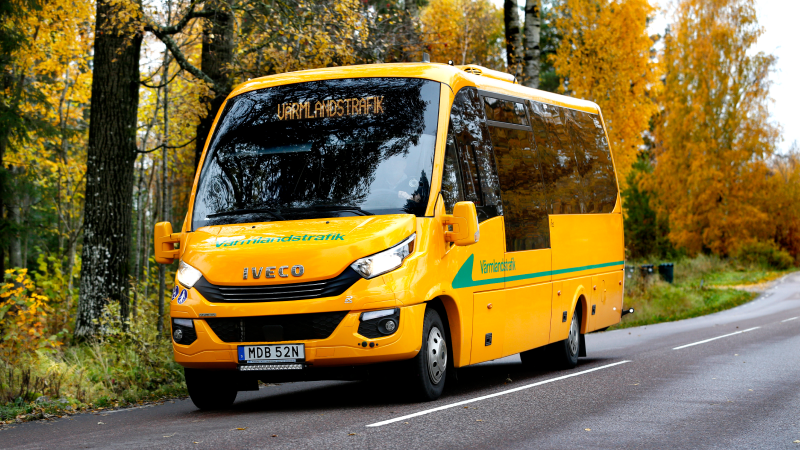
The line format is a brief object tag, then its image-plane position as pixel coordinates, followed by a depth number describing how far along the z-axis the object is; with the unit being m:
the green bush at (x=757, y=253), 48.72
